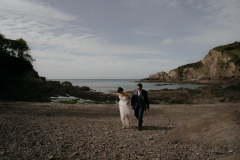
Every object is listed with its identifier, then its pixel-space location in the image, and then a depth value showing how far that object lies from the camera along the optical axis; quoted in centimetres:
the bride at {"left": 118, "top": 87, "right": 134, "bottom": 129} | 934
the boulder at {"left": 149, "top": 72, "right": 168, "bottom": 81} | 16252
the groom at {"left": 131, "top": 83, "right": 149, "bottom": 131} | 904
